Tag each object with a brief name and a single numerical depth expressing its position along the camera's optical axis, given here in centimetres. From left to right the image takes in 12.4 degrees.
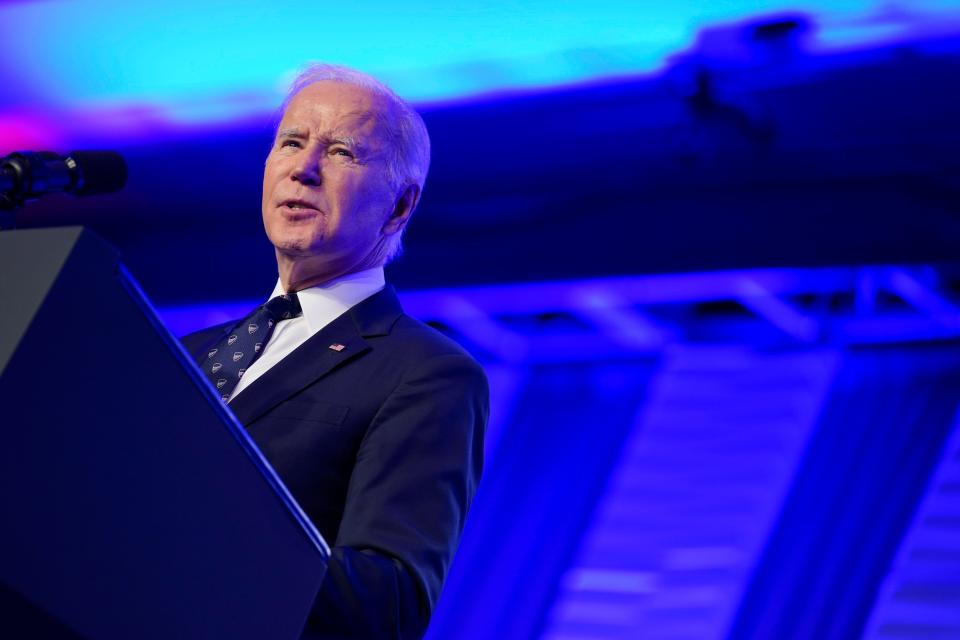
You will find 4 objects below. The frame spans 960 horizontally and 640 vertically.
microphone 466
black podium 410
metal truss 847
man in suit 464
